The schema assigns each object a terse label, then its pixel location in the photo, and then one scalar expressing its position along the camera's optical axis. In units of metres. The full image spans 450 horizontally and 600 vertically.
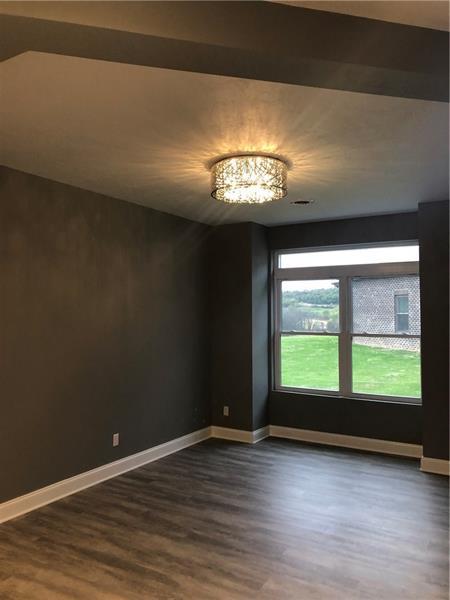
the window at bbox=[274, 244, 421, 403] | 4.94
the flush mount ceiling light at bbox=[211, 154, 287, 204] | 3.00
